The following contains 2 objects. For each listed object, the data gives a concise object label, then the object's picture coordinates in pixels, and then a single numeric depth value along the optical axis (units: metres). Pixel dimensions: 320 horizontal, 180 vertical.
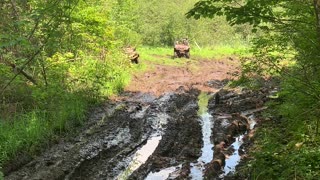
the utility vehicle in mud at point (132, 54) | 18.67
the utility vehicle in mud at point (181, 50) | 24.00
